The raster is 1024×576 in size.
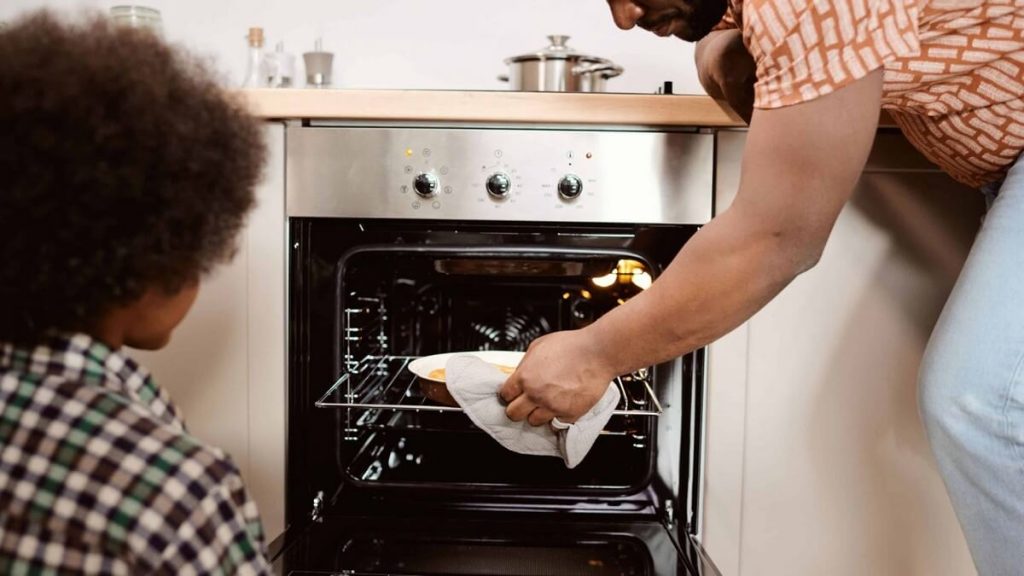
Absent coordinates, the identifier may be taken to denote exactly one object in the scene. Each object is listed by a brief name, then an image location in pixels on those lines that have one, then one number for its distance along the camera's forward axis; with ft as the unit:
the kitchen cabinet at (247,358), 3.63
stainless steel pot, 4.94
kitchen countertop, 3.48
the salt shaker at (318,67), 5.40
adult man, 2.37
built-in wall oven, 3.53
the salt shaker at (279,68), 5.52
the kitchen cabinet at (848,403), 3.63
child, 1.69
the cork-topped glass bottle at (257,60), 5.46
